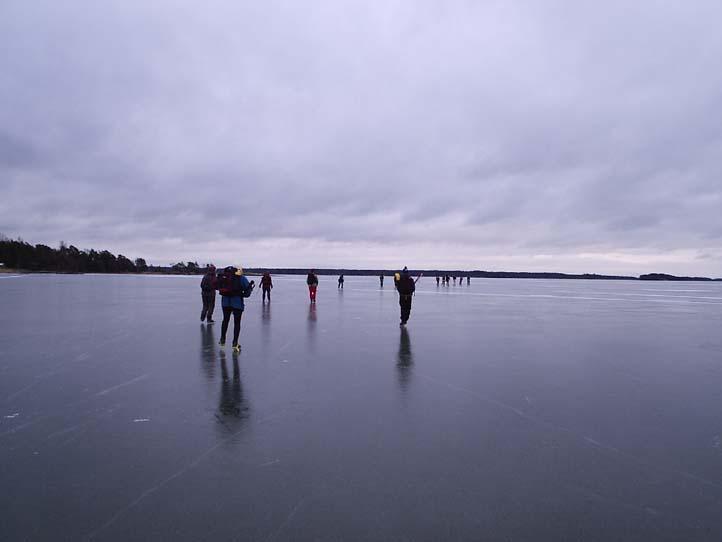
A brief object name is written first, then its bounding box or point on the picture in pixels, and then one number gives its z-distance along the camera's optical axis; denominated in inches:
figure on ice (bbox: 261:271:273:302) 906.6
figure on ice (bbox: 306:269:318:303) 870.4
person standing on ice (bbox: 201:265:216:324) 506.6
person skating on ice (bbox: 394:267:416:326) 539.2
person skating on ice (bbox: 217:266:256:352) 354.6
